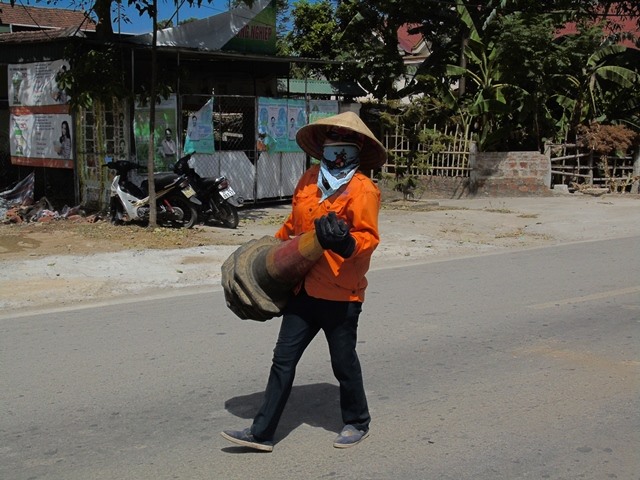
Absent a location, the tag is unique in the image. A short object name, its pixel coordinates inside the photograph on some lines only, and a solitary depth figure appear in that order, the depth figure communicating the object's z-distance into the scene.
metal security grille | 14.48
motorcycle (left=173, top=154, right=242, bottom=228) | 12.32
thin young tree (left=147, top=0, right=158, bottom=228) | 11.46
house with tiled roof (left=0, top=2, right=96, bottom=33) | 27.60
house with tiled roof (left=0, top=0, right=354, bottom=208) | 12.77
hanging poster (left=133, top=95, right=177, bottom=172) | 12.79
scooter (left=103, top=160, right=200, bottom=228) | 12.03
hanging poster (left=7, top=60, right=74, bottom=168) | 13.40
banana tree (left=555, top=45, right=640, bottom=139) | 18.78
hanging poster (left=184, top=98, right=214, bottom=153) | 13.57
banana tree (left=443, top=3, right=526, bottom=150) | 17.81
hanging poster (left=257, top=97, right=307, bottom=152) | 15.02
